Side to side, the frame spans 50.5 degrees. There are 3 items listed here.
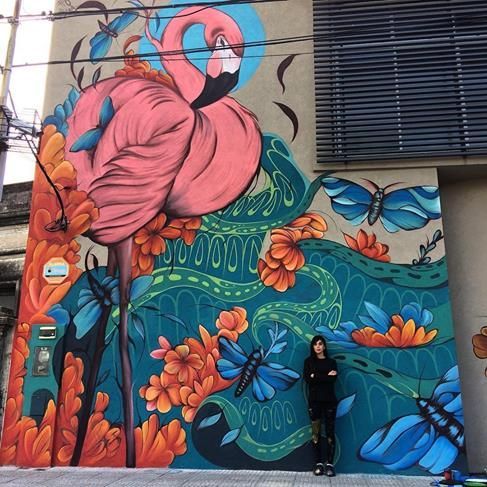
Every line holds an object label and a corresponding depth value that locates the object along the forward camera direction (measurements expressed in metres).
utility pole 7.82
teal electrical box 7.49
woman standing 6.62
